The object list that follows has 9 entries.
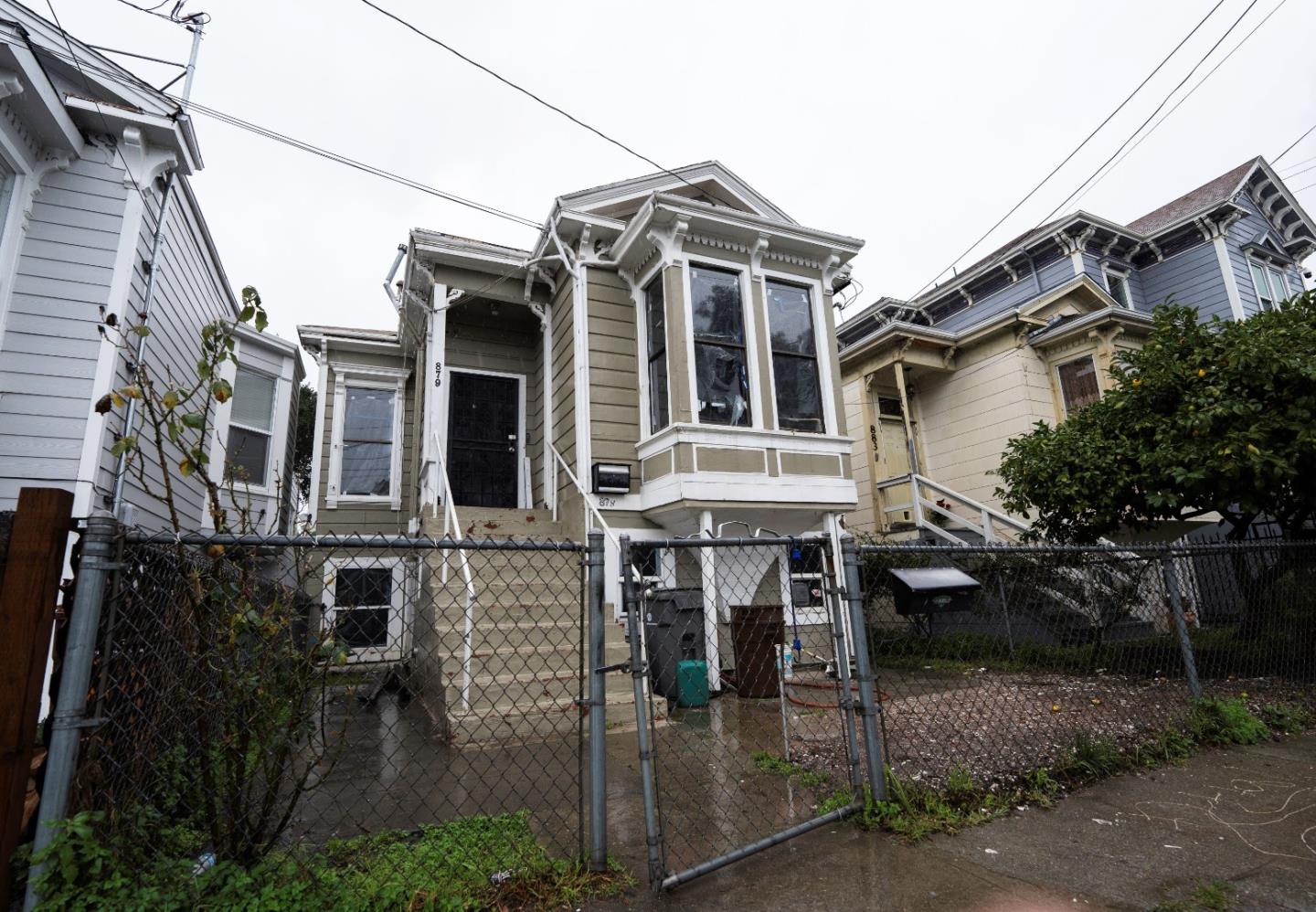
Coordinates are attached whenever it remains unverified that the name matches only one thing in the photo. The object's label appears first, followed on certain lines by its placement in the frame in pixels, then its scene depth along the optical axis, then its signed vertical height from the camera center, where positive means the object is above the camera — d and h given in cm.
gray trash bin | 596 -29
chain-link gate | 289 -91
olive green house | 713 +275
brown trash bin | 638 -51
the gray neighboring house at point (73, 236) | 492 +327
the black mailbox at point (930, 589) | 339 -1
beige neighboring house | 1159 +469
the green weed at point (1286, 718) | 463 -106
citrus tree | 565 +135
